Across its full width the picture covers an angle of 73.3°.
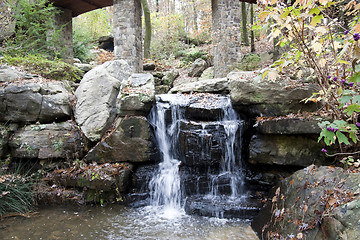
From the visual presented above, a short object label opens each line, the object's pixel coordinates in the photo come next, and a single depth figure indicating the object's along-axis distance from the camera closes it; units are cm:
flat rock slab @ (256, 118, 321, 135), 408
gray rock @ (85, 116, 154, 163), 505
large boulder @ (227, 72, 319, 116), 449
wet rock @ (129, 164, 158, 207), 475
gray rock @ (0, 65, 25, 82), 545
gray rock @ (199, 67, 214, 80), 1111
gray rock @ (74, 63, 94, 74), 998
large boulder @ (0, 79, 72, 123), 515
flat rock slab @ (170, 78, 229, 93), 648
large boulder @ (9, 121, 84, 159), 503
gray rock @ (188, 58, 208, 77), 1182
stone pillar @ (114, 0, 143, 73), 885
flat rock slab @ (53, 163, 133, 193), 467
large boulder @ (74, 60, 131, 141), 524
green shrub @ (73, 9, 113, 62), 1789
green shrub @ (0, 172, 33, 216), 417
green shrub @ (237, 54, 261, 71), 938
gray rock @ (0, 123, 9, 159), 498
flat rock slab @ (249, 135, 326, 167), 425
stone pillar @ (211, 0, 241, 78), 963
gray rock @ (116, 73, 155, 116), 516
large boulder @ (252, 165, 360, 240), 219
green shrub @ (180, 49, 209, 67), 1375
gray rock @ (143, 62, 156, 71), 1168
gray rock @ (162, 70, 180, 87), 1016
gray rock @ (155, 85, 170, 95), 924
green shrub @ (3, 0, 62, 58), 704
